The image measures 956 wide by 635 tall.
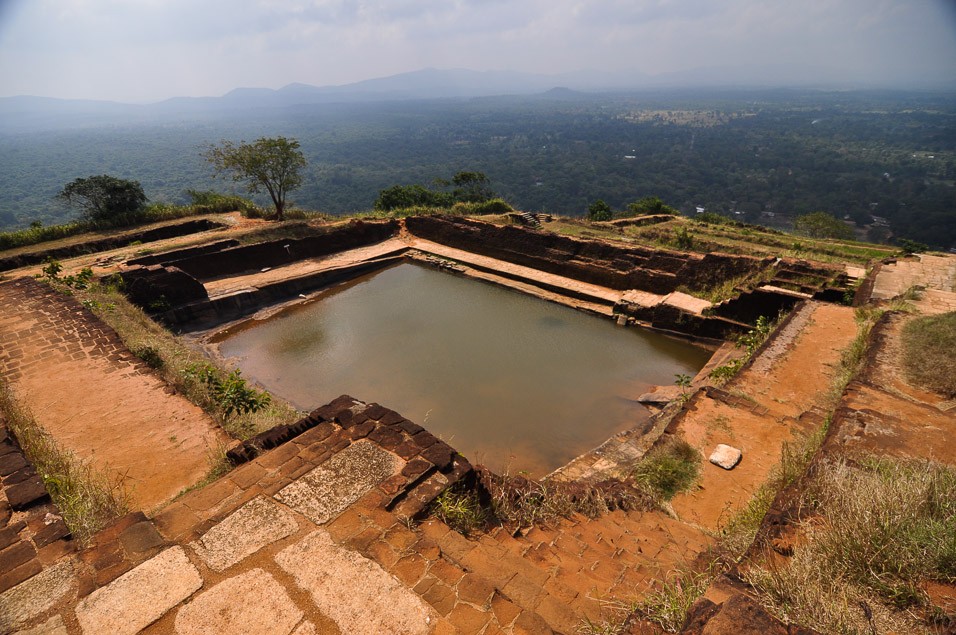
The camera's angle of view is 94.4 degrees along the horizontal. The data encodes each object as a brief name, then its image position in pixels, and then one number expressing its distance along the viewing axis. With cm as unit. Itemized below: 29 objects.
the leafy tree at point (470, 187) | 3072
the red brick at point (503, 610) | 233
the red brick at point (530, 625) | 226
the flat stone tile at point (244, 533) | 276
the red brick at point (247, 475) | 344
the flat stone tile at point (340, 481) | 315
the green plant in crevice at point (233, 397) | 575
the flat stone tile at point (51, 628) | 230
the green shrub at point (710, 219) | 1951
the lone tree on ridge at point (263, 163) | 1602
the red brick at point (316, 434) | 393
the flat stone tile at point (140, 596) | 235
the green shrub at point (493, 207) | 2089
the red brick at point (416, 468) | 346
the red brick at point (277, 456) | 366
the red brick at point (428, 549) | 275
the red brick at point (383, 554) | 270
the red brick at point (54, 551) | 278
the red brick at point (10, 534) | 292
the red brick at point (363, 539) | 282
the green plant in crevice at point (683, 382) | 801
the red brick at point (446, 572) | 258
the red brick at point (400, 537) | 282
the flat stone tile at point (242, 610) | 233
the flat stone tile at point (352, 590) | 234
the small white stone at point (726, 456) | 484
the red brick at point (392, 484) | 330
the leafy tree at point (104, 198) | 1670
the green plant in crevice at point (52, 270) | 1031
